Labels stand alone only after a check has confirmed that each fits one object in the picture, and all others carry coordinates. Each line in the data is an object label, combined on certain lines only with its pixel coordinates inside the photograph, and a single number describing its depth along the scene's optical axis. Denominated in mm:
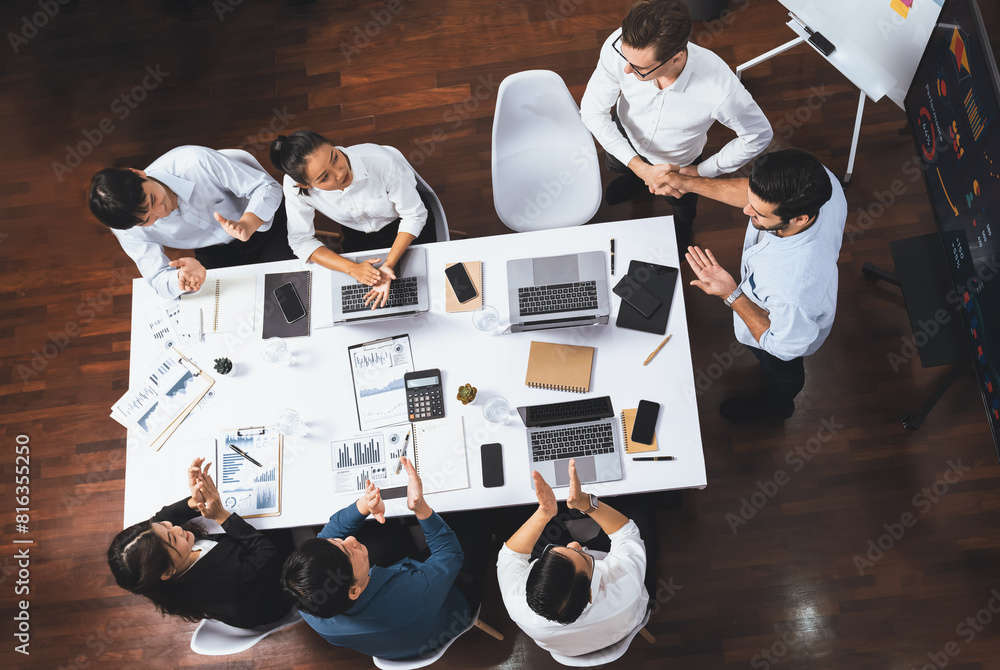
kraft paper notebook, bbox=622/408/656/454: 2482
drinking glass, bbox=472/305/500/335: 2676
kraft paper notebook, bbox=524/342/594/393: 2576
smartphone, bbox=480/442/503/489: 2523
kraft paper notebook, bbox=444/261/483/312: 2721
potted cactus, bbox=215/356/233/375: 2738
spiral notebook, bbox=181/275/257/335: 2830
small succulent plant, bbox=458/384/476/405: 2584
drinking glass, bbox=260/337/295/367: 2691
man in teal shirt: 2166
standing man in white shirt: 2271
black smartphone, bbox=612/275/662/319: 2592
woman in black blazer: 2361
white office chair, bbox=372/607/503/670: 2373
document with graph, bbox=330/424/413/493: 2584
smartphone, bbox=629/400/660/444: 2482
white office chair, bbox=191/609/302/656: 2436
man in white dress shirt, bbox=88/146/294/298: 2582
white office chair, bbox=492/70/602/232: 3141
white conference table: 2523
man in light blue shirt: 2002
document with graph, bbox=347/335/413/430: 2645
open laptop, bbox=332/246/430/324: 2705
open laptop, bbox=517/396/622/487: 2486
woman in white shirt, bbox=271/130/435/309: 2627
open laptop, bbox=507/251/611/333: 2600
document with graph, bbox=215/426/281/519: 2613
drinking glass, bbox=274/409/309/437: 2631
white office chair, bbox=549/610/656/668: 2291
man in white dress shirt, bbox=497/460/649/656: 2066
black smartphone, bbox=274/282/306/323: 2791
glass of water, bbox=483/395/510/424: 2566
